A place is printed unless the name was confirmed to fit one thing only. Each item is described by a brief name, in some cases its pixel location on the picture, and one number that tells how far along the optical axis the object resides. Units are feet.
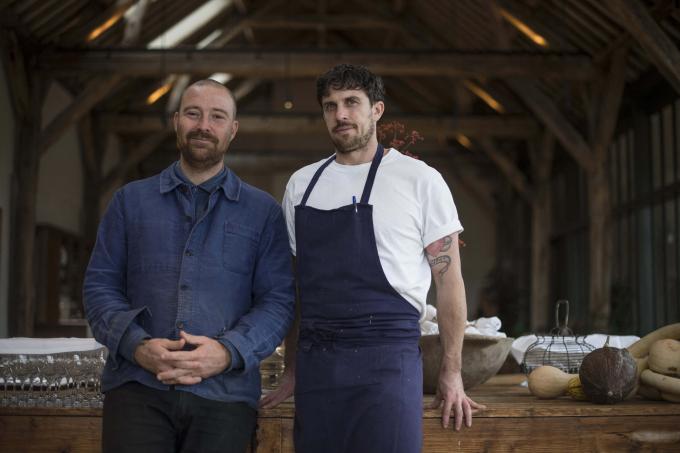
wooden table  7.20
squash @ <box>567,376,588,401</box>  7.76
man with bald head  6.35
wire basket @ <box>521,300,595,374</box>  9.02
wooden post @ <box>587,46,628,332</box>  29.66
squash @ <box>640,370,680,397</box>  7.51
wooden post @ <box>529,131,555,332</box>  38.50
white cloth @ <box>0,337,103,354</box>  7.52
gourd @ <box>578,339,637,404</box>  7.35
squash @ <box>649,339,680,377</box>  7.70
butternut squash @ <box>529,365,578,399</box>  7.97
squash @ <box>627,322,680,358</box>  8.66
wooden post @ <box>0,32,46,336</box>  28.84
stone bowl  8.23
